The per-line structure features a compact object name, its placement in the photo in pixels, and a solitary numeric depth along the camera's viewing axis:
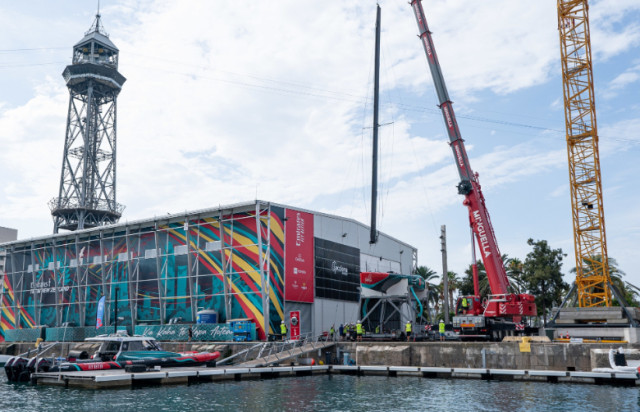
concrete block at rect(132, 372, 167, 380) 25.35
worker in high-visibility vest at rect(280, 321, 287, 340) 35.16
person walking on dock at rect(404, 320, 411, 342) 31.98
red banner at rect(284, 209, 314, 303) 39.34
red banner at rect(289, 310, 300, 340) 36.88
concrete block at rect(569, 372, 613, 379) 24.38
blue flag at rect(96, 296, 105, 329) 41.22
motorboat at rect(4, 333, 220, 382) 27.88
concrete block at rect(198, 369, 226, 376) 27.61
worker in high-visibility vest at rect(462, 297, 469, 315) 31.17
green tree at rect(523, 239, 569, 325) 52.34
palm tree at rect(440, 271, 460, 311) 72.94
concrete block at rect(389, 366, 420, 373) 29.01
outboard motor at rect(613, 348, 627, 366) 24.80
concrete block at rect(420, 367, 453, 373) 28.25
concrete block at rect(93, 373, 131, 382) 24.45
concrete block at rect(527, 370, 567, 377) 25.53
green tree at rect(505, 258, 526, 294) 57.16
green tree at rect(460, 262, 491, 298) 60.03
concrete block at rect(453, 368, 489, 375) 27.30
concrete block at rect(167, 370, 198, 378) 26.60
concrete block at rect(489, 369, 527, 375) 26.58
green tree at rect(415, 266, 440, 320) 74.15
